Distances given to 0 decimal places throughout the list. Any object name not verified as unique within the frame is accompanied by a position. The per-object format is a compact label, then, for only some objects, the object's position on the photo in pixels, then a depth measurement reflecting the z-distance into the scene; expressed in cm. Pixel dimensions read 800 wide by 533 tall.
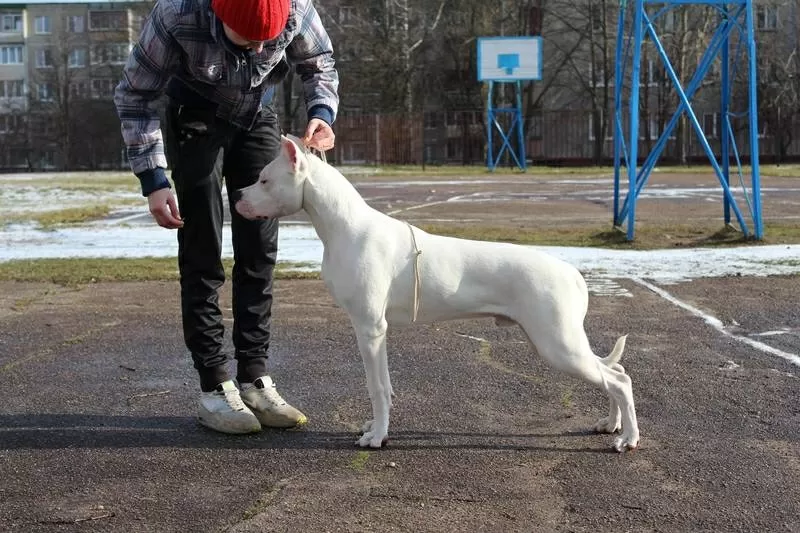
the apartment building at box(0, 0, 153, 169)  6128
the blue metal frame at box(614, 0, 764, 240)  1090
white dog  404
